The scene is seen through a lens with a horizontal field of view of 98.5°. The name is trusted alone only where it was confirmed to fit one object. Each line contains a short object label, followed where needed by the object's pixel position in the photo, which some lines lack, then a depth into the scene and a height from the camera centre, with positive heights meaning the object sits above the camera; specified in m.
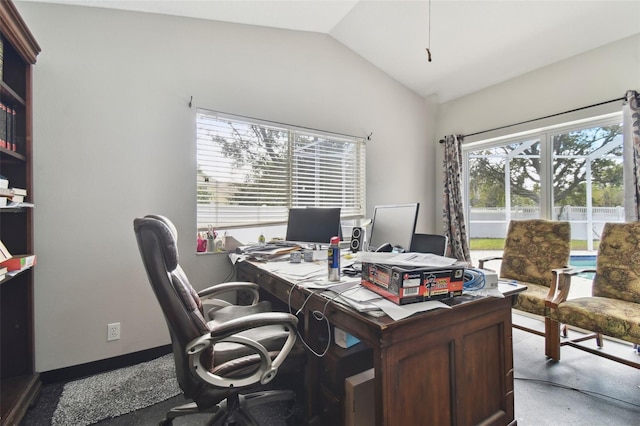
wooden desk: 0.95 -0.59
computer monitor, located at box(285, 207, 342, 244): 2.12 -0.09
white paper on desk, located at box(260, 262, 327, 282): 1.52 -0.34
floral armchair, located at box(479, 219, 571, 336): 2.34 -0.38
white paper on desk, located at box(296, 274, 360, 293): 1.25 -0.33
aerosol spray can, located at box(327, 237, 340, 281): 1.37 -0.25
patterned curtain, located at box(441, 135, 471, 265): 3.29 +0.13
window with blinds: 2.35 +0.42
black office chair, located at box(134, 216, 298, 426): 1.04 -0.50
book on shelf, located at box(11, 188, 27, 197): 1.45 +0.14
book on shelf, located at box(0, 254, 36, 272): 1.37 -0.23
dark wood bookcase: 1.57 -0.08
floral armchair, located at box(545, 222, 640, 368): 1.65 -0.62
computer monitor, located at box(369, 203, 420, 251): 1.75 -0.09
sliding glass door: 2.47 +0.32
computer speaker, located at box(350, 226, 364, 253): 2.14 -0.20
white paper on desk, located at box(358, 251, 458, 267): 1.11 -0.20
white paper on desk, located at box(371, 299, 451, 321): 0.95 -0.35
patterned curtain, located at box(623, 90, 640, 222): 2.12 +0.48
